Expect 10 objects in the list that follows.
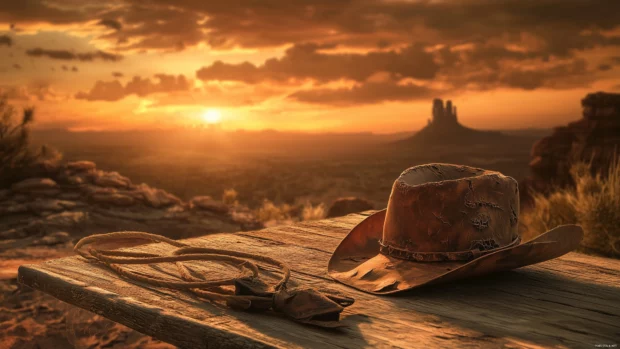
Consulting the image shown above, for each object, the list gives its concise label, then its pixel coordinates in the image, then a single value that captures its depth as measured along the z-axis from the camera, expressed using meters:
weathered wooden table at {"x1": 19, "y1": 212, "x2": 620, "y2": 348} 1.62
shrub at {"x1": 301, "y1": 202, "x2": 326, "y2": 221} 12.06
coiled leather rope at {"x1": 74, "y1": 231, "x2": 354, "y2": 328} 1.75
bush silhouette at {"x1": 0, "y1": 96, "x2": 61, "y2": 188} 10.99
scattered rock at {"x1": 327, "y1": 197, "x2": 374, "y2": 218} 10.94
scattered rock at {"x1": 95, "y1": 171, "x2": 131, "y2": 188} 10.88
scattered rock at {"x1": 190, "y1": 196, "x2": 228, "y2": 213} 10.99
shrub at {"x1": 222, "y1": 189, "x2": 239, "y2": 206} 15.77
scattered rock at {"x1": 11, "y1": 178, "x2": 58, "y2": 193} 10.26
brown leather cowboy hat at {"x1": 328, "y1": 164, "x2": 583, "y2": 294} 2.03
